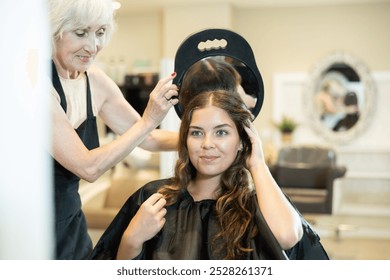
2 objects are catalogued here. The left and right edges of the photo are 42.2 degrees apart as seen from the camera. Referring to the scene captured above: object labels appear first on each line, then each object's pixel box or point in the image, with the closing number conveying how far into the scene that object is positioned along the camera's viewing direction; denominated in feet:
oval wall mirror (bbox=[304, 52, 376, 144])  12.04
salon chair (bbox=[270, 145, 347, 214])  10.34
